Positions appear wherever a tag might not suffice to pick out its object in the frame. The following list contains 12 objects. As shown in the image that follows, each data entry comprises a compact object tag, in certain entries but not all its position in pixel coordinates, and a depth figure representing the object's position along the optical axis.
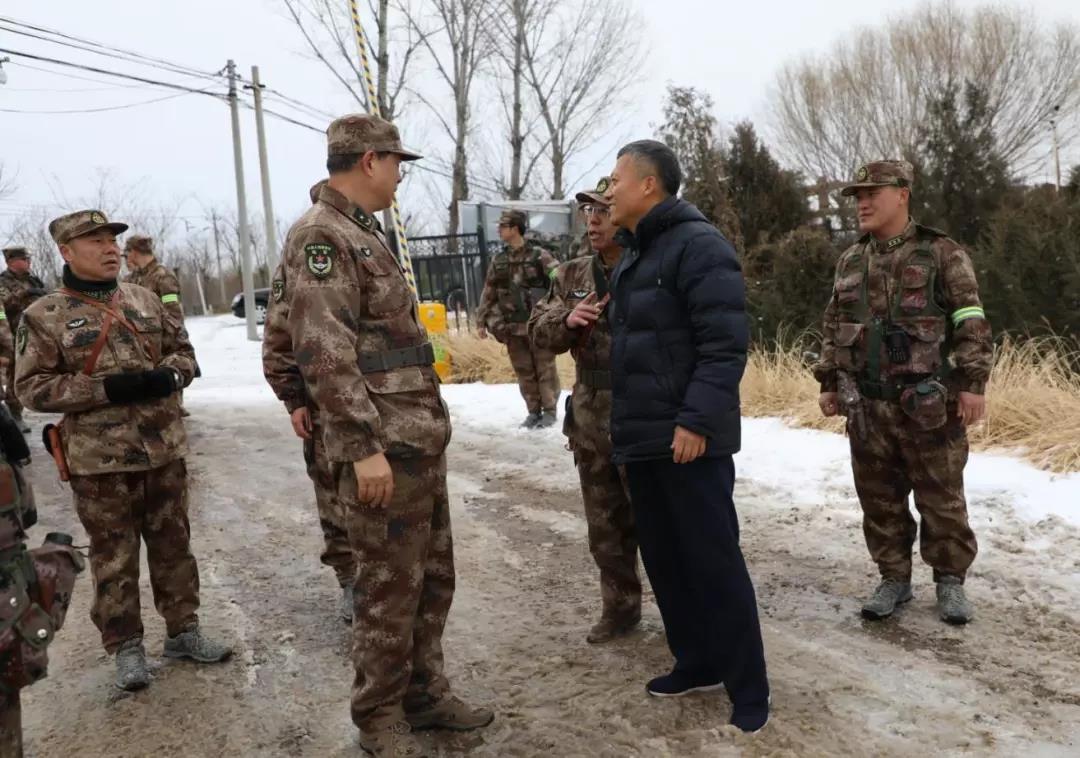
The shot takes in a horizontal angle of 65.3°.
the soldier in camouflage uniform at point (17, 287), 9.80
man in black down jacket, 2.82
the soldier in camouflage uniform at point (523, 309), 8.45
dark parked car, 29.14
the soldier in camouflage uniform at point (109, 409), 3.45
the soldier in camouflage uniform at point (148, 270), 8.15
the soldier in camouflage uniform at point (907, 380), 3.70
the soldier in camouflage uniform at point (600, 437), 3.71
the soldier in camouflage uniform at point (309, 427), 3.85
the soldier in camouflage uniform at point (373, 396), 2.60
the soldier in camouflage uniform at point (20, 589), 2.19
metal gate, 15.94
